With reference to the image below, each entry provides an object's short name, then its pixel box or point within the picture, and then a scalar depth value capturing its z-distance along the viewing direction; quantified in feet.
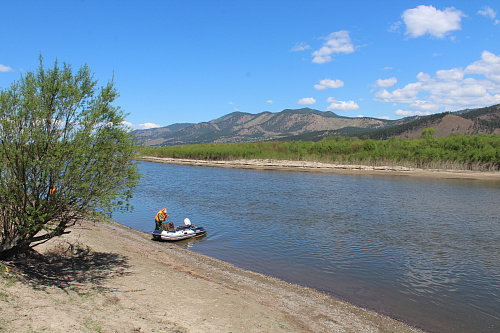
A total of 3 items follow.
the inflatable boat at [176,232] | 70.64
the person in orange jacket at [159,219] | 73.00
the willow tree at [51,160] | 33.68
